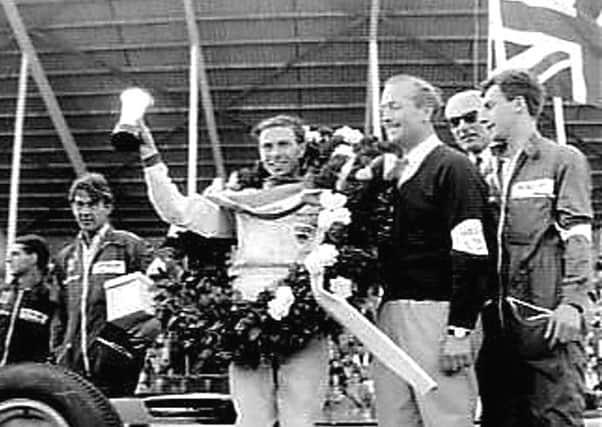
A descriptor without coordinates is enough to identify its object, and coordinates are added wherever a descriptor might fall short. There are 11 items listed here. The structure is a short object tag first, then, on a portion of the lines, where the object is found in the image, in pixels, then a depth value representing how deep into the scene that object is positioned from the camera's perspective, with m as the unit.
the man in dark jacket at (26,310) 6.06
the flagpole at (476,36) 16.50
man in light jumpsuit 4.17
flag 6.59
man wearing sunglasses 4.97
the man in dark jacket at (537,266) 3.86
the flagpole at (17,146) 17.31
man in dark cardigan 3.80
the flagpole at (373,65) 16.89
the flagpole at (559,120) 14.72
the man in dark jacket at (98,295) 5.57
